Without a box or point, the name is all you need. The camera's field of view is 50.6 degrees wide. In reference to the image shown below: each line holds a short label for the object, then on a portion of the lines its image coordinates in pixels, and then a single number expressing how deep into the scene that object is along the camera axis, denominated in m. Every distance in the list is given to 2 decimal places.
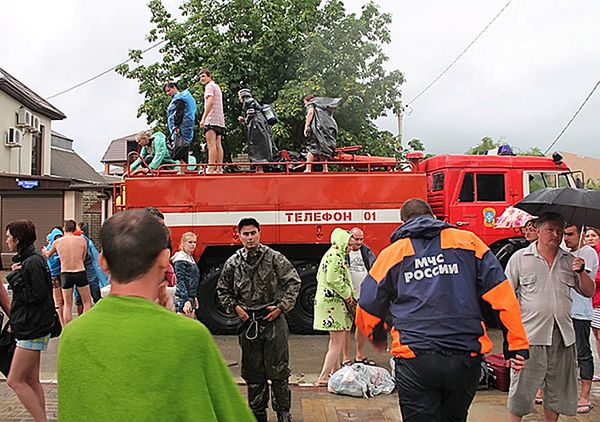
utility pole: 19.81
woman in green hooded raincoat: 7.14
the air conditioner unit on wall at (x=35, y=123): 27.15
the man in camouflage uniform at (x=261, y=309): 5.48
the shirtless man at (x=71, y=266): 9.60
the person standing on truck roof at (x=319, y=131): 10.37
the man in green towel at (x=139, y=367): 1.91
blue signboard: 23.28
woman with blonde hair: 7.60
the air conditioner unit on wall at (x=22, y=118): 26.04
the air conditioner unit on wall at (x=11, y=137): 24.94
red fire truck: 10.11
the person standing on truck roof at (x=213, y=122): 10.14
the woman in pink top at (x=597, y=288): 6.45
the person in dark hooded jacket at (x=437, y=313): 3.61
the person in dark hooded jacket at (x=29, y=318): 5.05
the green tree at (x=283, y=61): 18.81
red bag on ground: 6.80
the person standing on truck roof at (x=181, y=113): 10.34
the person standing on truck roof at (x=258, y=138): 10.38
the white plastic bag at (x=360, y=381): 6.55
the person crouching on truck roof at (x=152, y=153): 10.48
